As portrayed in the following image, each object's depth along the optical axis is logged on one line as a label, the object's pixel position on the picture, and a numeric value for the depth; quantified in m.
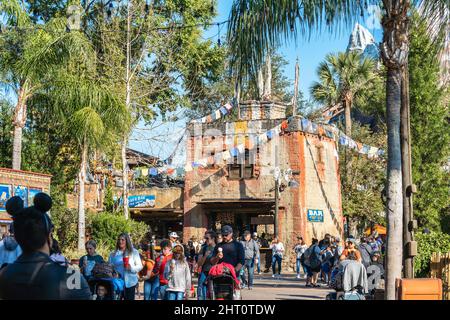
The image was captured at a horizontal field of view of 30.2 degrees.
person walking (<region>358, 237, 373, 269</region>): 19.81
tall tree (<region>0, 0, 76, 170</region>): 25.25
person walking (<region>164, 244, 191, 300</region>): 13.02
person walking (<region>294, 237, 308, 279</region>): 29.39
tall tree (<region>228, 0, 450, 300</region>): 9.46
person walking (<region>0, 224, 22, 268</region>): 12.55
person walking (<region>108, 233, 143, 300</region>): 12.38
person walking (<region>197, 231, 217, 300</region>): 14.81
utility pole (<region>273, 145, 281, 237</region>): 35.59
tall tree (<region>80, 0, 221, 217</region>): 33.41
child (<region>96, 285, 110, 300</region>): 10.40
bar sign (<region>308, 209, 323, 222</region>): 37.38
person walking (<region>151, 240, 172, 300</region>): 13.38
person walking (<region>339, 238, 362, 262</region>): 13.50
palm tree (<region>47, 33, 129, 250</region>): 24.97
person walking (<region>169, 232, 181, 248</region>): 16.52
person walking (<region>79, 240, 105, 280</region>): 11.99
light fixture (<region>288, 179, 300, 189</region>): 36.31
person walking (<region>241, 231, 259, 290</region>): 22.54
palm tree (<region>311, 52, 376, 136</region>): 44.44
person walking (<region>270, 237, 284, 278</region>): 30.25
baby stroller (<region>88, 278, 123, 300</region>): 10.52
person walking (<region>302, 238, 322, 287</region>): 24.22
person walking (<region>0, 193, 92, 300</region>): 5.50
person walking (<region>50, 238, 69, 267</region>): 10.14
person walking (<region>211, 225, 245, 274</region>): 13.29
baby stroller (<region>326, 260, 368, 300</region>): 12.66
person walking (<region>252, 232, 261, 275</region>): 30.16
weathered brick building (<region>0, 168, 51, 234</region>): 24.05
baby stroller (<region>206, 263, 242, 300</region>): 12.20
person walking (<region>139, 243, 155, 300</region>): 13.53
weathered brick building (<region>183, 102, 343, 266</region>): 36.91
